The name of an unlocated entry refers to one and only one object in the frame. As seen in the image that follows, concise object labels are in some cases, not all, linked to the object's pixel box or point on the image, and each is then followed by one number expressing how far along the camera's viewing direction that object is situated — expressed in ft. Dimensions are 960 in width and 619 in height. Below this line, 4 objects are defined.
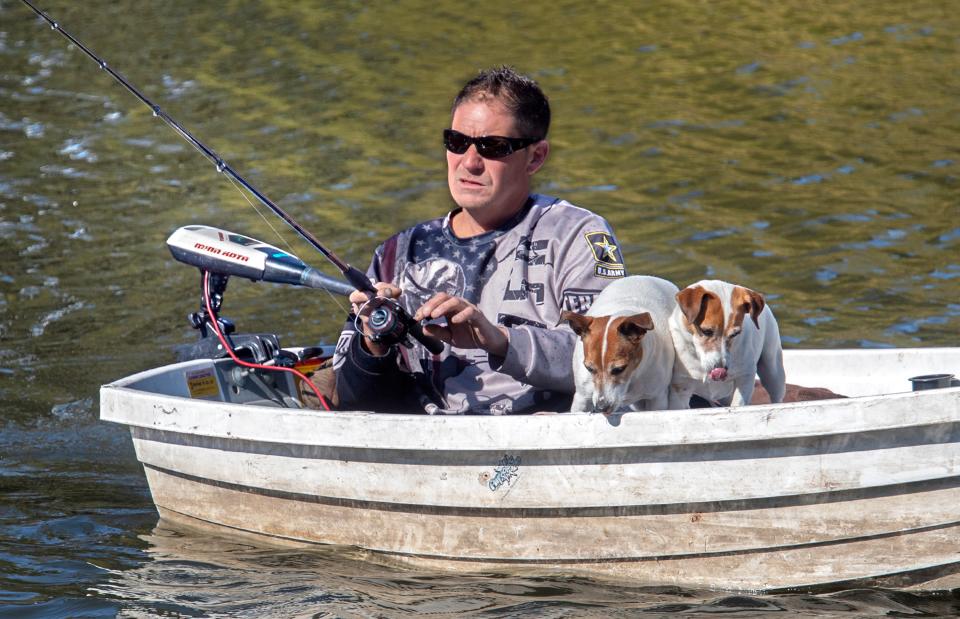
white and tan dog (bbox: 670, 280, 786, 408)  30.37
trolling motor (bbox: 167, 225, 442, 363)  32.09
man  33.19
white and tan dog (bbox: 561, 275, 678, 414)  29.35
